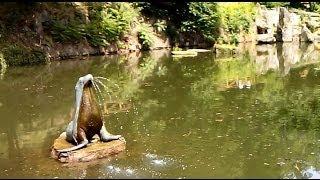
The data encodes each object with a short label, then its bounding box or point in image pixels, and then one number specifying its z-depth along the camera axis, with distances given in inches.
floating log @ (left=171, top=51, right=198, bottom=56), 971.9
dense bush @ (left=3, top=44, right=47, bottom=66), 806.5
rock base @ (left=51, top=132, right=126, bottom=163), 310.5
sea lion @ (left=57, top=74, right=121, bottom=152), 322.7
